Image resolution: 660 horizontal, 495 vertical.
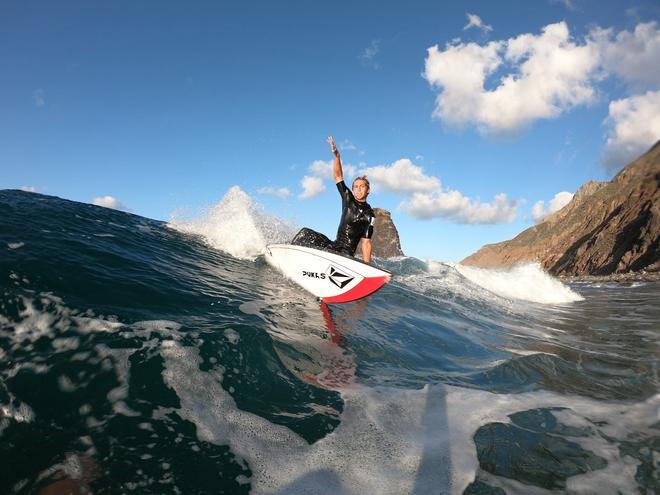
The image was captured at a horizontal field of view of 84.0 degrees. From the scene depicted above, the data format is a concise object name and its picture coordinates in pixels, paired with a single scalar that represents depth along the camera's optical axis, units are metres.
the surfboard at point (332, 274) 7.67
